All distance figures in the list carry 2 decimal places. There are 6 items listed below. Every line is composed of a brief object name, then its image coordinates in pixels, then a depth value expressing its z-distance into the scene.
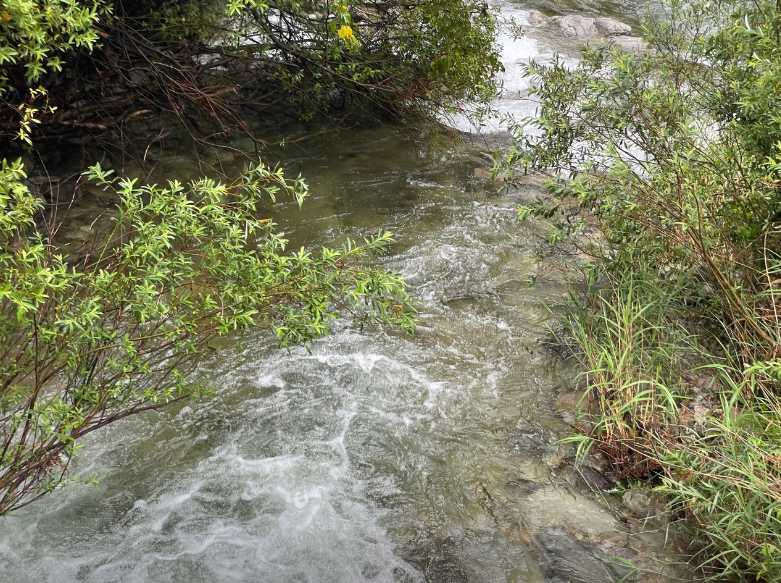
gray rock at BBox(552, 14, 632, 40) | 13.80
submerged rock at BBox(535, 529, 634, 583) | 4.13
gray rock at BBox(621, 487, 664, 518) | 4.45
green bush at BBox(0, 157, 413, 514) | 3.79
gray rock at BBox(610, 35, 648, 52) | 12.82
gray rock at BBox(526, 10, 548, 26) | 14.31
